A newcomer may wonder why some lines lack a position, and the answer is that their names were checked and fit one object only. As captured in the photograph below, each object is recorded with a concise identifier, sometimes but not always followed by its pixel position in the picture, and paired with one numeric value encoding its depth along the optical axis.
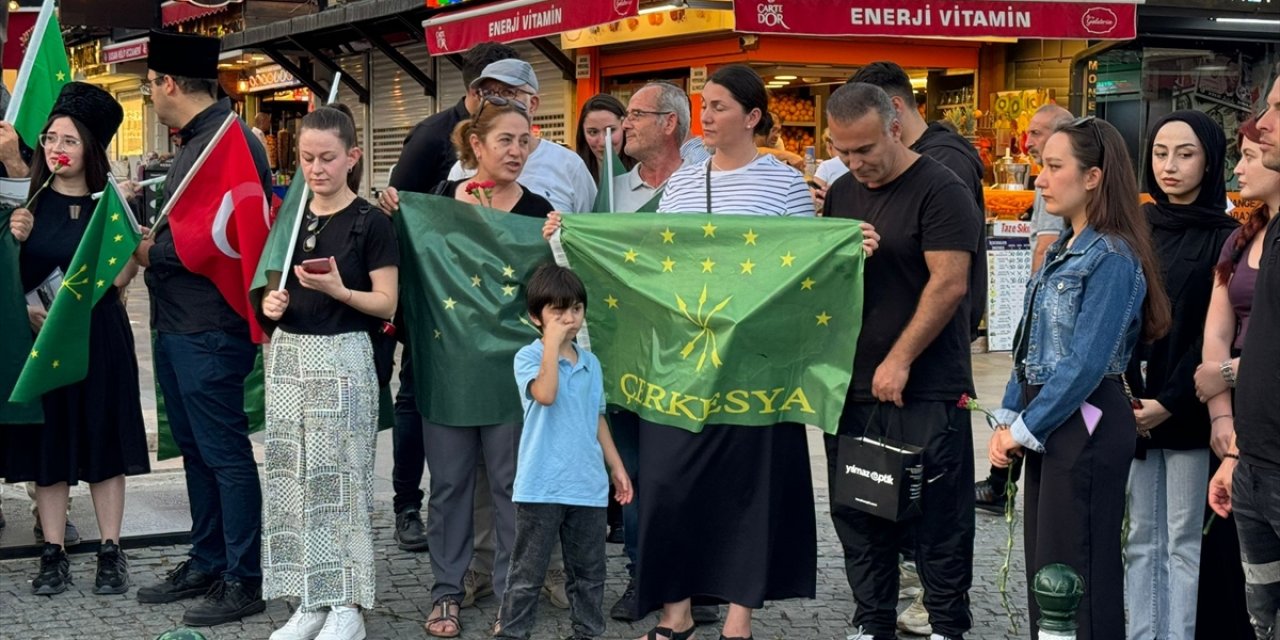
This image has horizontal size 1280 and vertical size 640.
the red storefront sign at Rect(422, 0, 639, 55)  12.73
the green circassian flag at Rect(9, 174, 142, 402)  5.77
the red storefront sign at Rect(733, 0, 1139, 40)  11.85
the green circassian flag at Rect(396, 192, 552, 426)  5.55
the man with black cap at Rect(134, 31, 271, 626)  5.64
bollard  3.23
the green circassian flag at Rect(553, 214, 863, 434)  5.05
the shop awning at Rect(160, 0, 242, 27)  23.39
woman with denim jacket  4.29
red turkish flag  5.58
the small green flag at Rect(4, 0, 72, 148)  6.38
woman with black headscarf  4.72
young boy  5.05
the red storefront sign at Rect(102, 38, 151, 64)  23.81
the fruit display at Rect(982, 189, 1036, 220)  12.73
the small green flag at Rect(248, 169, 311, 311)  5.23
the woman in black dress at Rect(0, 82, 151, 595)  5.96
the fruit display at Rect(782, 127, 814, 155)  15.83
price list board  12.25
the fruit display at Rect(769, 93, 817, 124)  15.77
